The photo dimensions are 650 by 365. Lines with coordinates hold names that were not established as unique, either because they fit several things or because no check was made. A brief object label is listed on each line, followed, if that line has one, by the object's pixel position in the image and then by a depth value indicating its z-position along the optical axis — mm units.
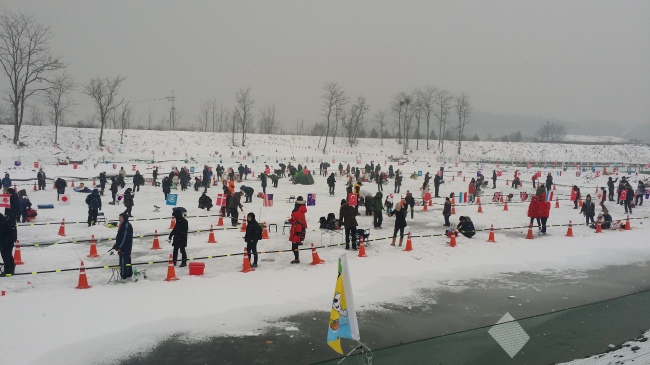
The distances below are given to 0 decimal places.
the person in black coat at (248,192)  26719
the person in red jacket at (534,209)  18672
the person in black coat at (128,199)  20359
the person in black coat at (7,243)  11329
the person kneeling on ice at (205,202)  23688
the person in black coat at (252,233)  12672
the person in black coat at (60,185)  26203
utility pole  99038
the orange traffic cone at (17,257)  12920
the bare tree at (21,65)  51375
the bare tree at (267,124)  109369
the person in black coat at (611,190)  30094
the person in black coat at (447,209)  20081
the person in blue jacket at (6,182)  26775
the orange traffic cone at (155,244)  15188
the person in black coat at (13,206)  17141
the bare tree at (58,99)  56094
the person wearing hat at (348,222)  15070
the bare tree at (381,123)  96506
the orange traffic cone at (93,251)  13765
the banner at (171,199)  20091
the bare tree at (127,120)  87162
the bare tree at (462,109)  90844
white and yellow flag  6375
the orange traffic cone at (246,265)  12531
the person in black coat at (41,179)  29578
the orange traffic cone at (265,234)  17091
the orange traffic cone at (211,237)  16266
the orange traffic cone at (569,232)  18495
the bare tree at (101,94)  63312
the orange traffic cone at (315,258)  13391
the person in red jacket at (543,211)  18656
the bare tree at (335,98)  85000
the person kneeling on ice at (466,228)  17672
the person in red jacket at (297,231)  13398
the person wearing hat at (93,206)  18781
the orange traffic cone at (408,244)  15422
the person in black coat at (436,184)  31297
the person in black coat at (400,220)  15797
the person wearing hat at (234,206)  19230
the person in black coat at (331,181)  31222
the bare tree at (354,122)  88312
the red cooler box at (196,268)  11992
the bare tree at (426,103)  93875
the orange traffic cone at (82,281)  10789
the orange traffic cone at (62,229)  17141
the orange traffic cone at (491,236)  17234
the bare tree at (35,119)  99500
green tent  37750
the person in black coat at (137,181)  29547
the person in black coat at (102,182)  27594
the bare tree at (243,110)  78381
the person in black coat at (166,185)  26219
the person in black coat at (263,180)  29978
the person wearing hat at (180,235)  12258
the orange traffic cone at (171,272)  11538
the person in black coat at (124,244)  11594
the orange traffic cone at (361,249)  14477
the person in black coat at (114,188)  24920
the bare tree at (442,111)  92625
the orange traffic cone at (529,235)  17875
